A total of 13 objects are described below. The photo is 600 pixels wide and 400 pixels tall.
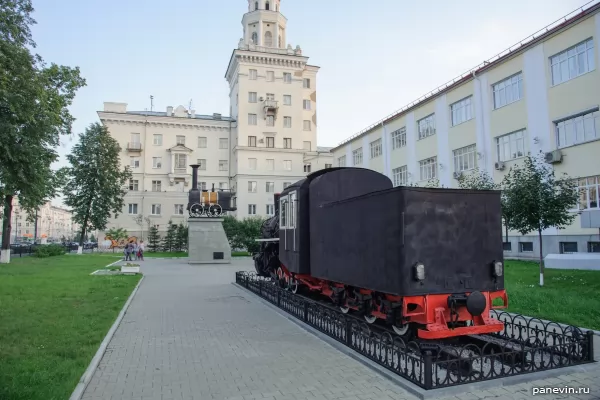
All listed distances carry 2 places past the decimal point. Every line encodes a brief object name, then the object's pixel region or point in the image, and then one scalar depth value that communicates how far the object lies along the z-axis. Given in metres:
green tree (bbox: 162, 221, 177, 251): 47.31
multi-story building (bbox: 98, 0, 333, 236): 55.56
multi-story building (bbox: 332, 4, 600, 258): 20.36
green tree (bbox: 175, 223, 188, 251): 46.28
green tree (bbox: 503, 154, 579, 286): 13.35
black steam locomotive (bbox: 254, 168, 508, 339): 6.22
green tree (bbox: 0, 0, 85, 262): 12.27
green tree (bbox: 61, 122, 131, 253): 45.53
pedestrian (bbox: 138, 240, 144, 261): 35.62
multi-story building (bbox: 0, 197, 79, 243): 105.47
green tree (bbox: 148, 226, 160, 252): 48.78
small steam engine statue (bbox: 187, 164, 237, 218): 31.52
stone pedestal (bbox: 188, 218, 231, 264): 30.20
